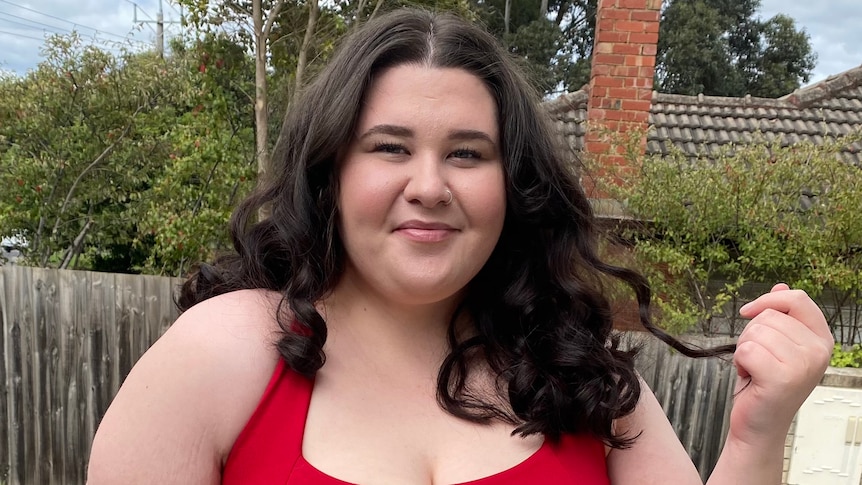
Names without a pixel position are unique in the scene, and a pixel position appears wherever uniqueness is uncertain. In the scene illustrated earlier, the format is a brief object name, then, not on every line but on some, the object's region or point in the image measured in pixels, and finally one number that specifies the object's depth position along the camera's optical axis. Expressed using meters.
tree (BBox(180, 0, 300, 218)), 4.27
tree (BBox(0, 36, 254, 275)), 4.47
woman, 1.15
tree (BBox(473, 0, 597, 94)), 22.28
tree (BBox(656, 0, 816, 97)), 23.80
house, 4.82
